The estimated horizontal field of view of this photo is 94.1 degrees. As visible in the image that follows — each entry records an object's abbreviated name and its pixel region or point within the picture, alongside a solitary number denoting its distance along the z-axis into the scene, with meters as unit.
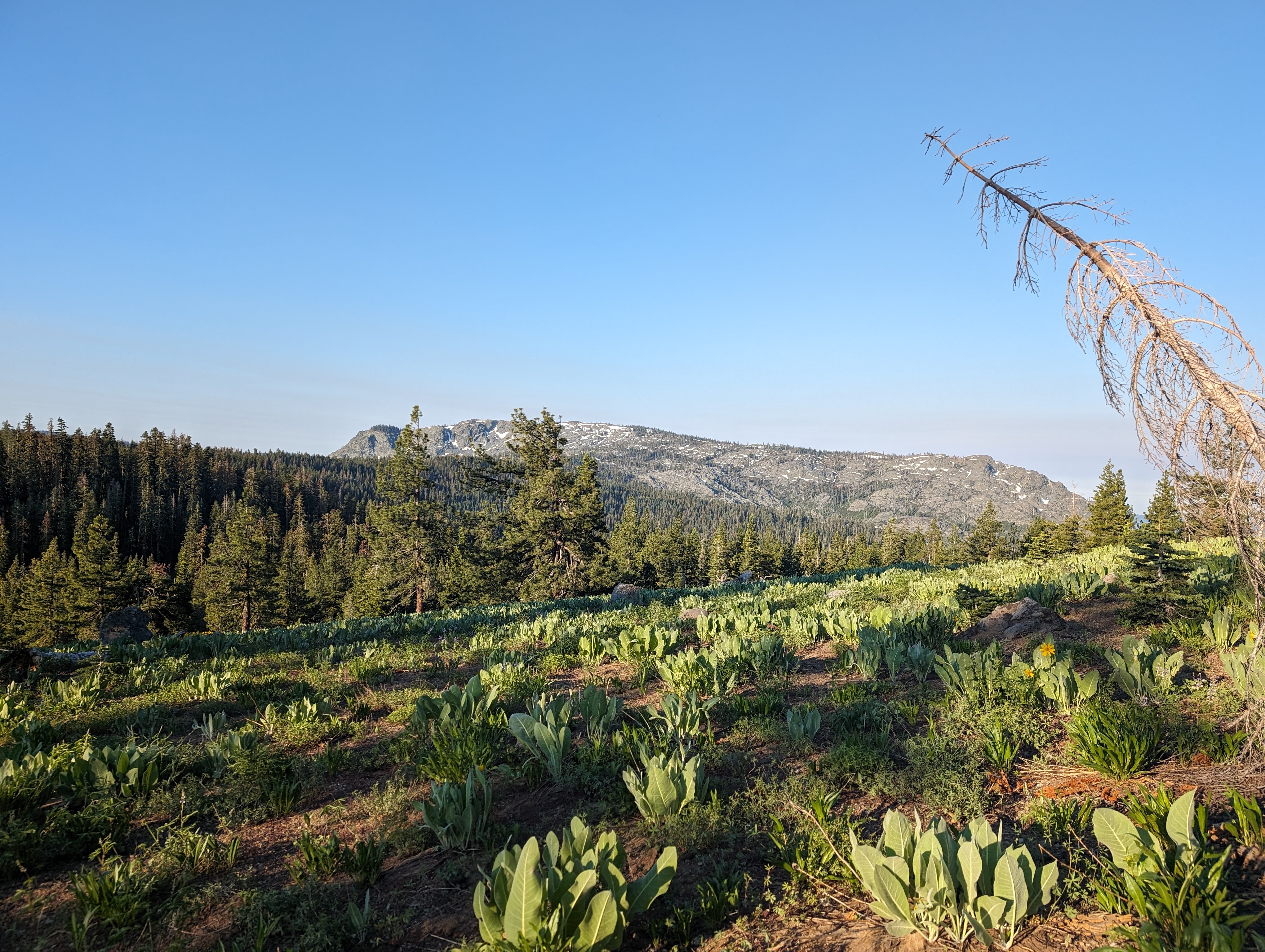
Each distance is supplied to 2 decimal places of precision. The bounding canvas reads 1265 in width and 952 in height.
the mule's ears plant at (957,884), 2.52
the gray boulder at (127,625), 15.89
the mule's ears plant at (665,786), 3.64
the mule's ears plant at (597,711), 4.93
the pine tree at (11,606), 53.12
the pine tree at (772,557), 73.75
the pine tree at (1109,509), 45.19
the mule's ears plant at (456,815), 3.58
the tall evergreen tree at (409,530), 33.56
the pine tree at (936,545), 71.81
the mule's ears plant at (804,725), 4.72
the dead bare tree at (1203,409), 3.40
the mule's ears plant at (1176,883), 2.16
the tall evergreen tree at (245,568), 41.94
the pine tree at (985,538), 65.19
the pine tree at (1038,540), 37.84
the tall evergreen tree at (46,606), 48.78
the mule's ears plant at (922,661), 6.18
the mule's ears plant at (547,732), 4.32
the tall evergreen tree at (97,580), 46.34
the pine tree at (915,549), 81.75
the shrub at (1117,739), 3.79
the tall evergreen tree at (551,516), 32.94
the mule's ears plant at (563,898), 2.42
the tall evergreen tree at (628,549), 56.06
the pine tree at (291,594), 54.28
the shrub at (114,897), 2.93
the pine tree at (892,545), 75.81
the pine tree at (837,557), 81.81
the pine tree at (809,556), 86.94
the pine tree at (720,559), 71.62
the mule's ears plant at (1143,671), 4.83
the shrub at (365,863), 3.35
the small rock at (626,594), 15.93
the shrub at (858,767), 4.09
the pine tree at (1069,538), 52.16
